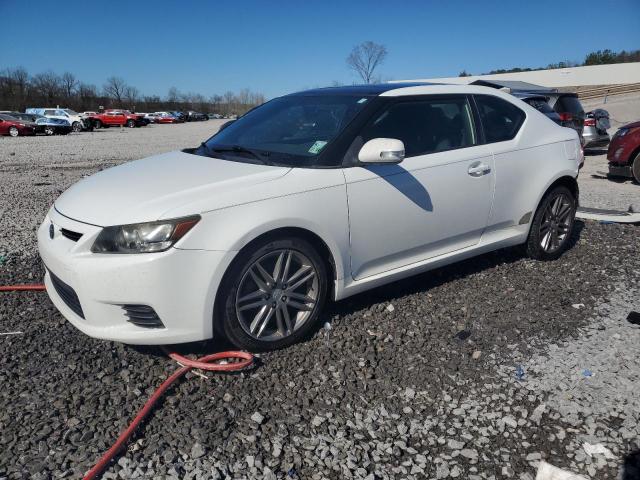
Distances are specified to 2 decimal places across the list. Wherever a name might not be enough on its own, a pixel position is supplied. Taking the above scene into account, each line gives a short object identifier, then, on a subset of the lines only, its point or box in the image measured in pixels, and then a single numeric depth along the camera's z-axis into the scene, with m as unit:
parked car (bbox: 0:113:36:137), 27.67
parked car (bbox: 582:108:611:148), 12.79
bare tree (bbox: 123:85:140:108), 79.81
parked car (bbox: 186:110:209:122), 65.74
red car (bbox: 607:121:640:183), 9.14
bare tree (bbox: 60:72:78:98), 80.72
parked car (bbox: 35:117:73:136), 29.58
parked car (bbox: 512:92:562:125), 10.49
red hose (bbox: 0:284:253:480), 2.30
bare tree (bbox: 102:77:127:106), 99.94
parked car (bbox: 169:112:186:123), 59.51
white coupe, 2.75
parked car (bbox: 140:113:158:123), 56.82
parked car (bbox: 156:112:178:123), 57.28
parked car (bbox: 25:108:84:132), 34.41
